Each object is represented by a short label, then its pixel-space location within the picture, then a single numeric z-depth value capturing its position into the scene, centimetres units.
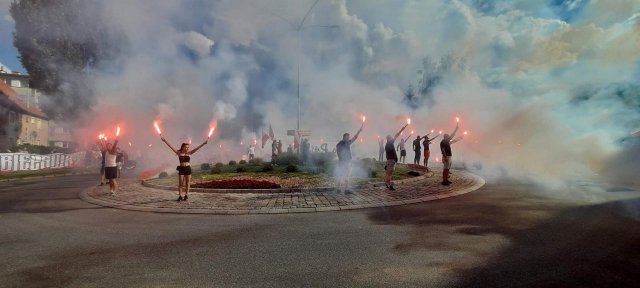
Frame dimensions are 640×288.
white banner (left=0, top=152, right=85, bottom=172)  2412
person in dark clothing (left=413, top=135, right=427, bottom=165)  2122
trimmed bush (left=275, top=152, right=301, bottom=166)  2153
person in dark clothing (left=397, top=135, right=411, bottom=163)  2610
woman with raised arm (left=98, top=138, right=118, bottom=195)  1207
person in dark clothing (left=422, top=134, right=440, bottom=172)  1873
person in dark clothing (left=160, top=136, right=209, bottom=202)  1054
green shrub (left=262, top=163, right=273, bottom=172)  1789
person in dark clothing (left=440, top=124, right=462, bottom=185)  1307
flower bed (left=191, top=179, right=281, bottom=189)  1241
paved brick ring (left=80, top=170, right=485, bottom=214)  905
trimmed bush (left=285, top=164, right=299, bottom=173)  1725
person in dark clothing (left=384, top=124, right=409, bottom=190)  1220
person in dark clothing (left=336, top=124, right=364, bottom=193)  1173
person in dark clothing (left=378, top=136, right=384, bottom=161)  2913
